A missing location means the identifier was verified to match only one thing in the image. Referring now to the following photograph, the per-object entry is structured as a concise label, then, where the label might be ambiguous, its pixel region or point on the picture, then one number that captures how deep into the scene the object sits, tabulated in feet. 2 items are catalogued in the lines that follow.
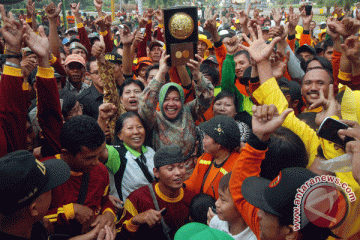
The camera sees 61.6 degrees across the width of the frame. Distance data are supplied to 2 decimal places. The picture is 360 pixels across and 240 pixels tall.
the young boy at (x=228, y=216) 6.70
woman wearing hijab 10.16
